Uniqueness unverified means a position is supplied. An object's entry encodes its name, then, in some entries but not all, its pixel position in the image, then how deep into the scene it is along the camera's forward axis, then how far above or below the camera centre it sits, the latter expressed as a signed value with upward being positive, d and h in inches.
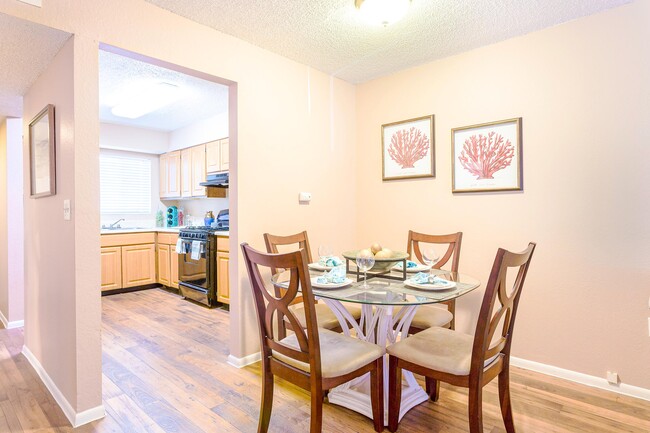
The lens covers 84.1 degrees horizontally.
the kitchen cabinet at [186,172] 201.2 +24.5
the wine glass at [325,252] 96.3 -10.2
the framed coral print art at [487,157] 104.6 +16.8
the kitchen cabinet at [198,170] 191.3 +24.8
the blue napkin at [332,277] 75.3 -13.7
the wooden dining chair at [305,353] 60.2 -25.8
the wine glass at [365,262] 77.0 -10.4
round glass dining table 67.9 -22.1
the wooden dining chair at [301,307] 89.7 -25.4
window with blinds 209.0 +19.0
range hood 169.9 +16.9
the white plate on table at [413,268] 89.9 -14.0
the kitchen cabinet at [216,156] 177.0 +30.1
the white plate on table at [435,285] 70.7 -14.5
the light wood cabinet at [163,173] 221.9 +26.6
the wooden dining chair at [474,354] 58.8 -26.0
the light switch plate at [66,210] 78.7 +1.6
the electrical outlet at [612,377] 88.7 -41.3
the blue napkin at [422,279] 74.6 -14.0
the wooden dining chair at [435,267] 87.6 -15.8
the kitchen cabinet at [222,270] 156.6 -23.9
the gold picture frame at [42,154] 85.9 +16.7
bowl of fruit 81.7 -10.1
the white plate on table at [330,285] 72.9 -14.4
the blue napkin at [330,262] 92.5 -12.4
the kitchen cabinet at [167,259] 187.5 -23.0
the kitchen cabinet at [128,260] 180.1 -22.6
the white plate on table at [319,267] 91.0 -13.6
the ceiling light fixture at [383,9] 82.0 +47.6
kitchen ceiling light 141.6 +49.4
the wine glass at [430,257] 87.5 -10.8
